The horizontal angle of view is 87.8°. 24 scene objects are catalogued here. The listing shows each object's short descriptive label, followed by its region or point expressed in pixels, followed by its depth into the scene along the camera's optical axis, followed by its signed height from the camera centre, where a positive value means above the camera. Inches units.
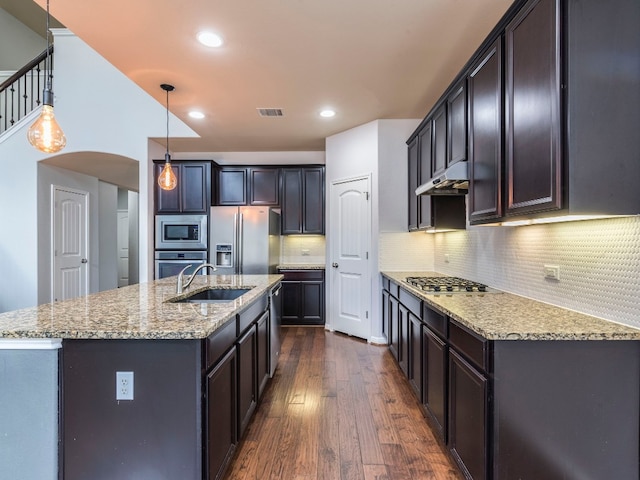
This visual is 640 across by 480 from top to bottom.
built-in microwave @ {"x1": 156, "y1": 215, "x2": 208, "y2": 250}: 189.0 +3.0
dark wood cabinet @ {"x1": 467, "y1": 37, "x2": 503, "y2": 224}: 72.7 +24.5
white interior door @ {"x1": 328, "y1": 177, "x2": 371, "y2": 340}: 167.0 -9.4
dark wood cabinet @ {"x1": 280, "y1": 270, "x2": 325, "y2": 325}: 198.2 -35.1
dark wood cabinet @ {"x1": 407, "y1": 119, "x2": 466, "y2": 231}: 124.9 +14.1
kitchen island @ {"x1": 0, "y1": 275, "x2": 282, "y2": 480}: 54.3 -26.7
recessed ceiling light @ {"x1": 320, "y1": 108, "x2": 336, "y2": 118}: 148.8 +57.8
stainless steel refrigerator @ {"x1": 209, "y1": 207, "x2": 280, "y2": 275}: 185.8 -0.4
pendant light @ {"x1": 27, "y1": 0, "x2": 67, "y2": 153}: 79.0 +26.9
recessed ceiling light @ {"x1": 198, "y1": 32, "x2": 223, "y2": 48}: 93.4 +57.6
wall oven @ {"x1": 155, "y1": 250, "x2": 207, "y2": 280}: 189.0 -11.8
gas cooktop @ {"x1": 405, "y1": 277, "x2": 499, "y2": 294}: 96.0 -14.4
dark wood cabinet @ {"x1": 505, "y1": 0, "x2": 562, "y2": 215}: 54.4 +23.4
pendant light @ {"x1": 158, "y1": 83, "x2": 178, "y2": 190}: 129.8 +24.1
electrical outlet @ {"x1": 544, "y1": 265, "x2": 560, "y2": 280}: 73.3 -7.3
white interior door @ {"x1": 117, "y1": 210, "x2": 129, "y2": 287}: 337.1 -5.9
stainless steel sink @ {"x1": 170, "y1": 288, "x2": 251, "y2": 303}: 107.0 -18.0
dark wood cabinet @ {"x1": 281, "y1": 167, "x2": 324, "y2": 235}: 204.8 +23.6
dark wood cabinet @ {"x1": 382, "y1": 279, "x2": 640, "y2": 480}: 53.0 -27.4
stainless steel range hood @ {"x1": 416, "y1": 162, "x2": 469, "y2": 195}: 89.0 +16.8
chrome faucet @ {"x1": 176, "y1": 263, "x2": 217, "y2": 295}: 93.9 -13.0
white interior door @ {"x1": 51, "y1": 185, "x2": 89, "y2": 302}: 192.1 -2.3
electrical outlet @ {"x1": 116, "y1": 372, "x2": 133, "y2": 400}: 54.7 -24.1
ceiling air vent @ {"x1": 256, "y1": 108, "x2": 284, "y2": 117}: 147.6 +57.7
